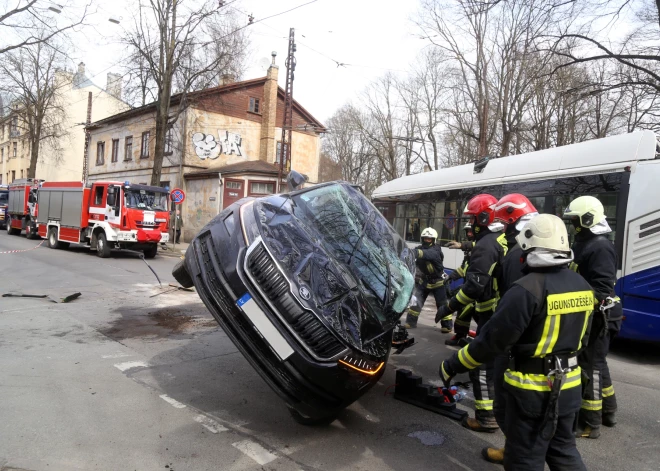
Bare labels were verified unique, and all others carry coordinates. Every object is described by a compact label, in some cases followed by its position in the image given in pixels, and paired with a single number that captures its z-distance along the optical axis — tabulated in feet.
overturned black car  10.46
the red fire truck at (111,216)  49.65
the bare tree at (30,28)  54.95
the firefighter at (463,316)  16.33
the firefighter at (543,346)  7.99
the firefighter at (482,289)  12.69
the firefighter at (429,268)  25.31
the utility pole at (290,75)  75.30
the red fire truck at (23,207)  71.30
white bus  20.52
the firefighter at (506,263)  9.12
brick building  82.28
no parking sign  62.23
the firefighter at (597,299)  12.55
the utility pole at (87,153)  111.04
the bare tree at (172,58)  66.69
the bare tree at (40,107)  102.89
